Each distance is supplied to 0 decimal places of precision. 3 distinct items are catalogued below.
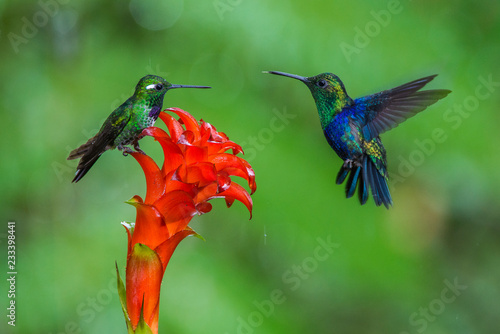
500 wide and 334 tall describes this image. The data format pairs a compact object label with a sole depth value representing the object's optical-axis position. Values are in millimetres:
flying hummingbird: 2477
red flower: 2359
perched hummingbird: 2373
